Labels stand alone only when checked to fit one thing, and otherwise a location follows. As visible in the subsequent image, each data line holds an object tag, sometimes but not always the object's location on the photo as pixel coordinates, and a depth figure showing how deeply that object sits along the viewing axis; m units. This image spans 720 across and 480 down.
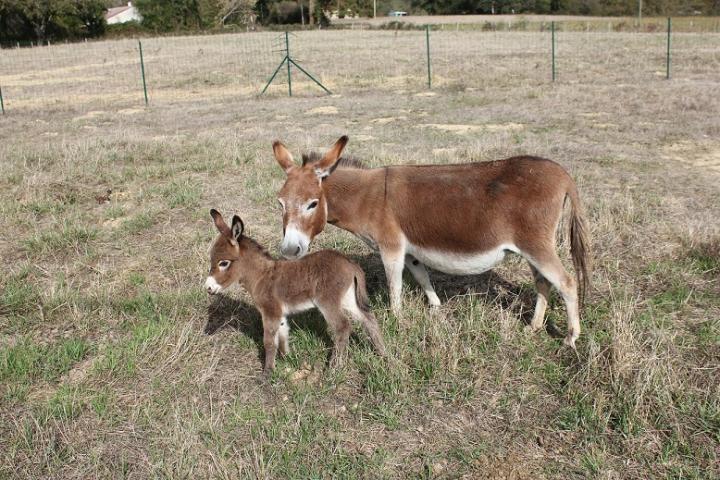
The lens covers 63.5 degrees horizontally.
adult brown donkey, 4.59
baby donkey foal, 4.46
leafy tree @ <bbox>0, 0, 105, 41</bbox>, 60.47
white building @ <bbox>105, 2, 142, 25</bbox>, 108.06
